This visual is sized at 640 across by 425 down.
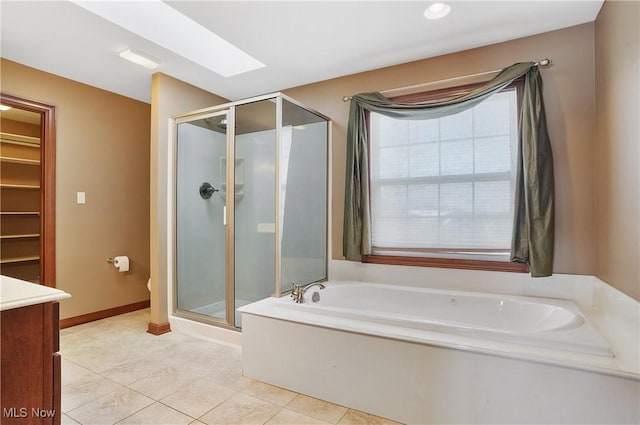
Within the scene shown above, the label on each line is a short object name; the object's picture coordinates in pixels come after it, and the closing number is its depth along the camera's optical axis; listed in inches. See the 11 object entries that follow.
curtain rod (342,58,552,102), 90.7
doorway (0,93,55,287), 146.7
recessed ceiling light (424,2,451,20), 80.5
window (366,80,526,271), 97.3
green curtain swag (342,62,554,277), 87.4
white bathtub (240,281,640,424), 54.7
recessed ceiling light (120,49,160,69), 102.1
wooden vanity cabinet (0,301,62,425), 41.4
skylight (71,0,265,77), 87.2
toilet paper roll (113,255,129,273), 136.4
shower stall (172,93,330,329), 106.8
